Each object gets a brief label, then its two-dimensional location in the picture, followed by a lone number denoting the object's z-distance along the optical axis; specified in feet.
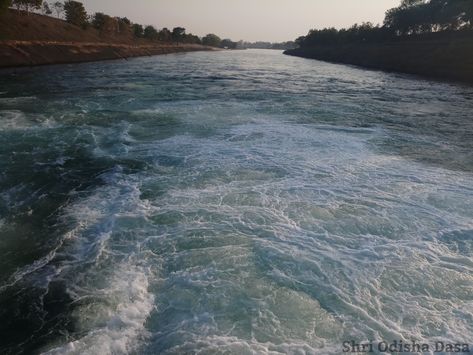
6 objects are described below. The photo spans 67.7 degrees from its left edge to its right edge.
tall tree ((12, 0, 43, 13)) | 254.88
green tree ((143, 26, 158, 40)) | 470.80
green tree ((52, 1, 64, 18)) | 350.64
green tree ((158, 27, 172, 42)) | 527.11
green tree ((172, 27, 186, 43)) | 554.46
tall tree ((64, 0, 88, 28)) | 326.94
